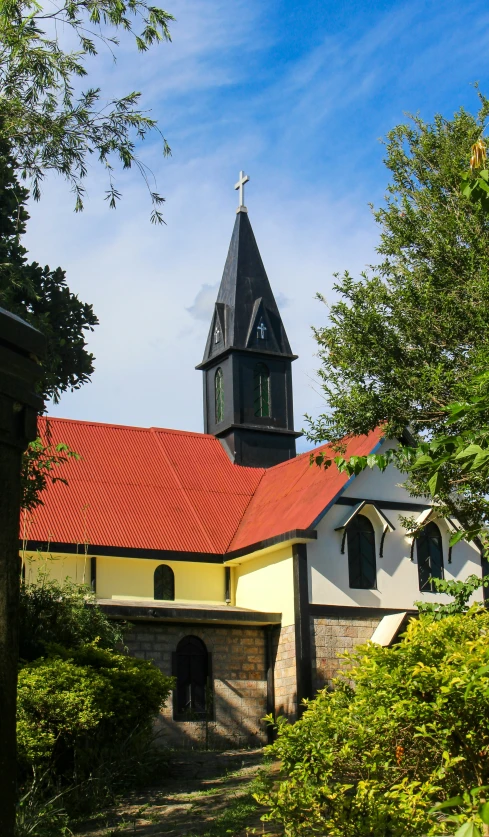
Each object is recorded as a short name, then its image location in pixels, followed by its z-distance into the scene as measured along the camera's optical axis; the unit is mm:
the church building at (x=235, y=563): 19391
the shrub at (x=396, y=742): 6906
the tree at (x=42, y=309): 13391
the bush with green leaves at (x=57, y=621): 14500
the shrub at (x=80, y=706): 12102
